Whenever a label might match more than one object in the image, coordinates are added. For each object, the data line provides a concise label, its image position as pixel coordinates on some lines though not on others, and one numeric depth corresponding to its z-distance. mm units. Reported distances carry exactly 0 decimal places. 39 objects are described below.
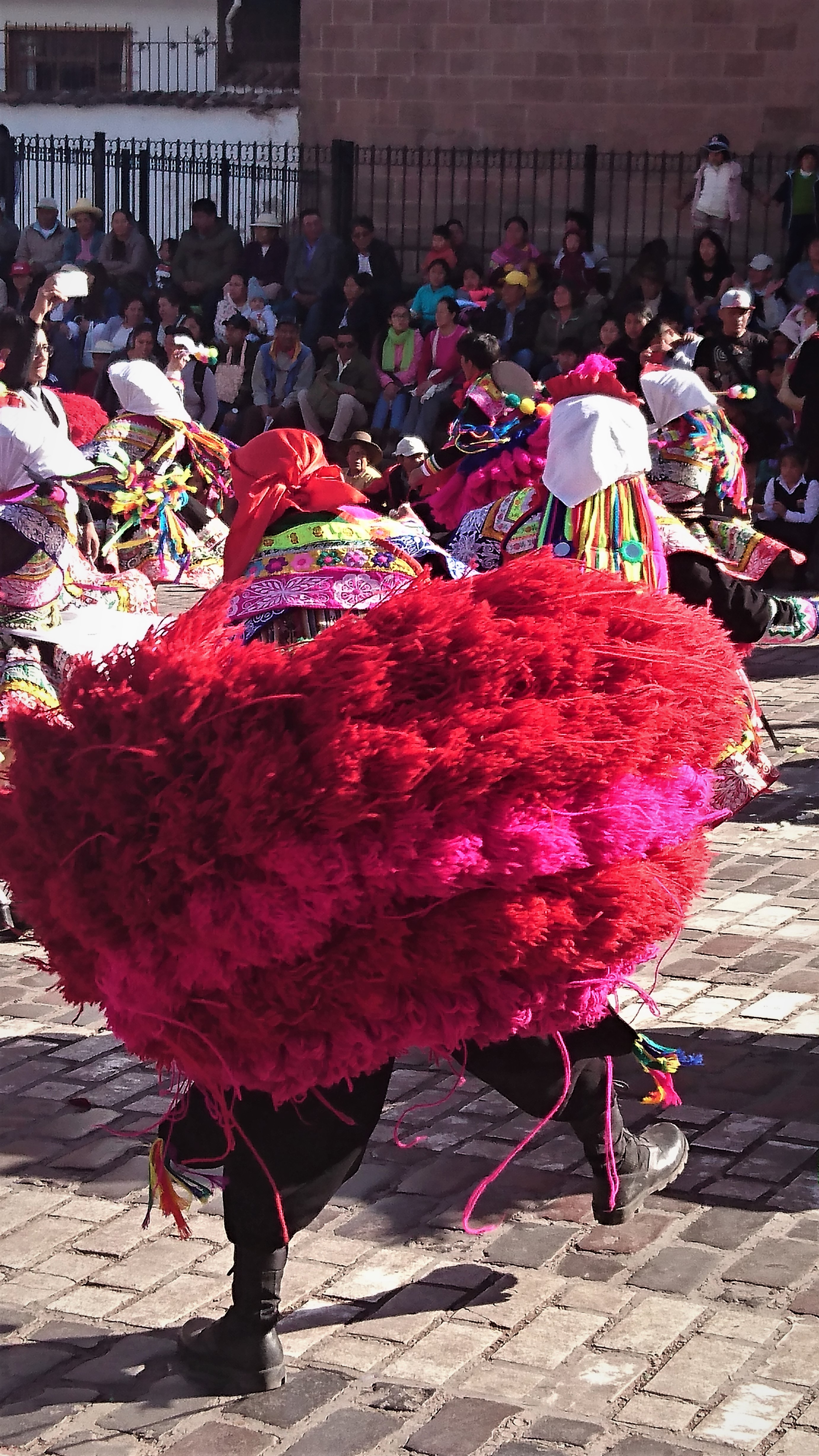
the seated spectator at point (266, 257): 18062
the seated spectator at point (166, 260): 18438
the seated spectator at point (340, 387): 15633
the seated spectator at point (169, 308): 17406
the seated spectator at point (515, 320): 15578
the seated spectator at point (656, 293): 15602
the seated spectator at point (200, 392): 16266
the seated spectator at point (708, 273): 15789
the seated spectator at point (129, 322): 17188
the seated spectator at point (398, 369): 15859
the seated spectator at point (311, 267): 17578
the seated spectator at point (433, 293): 16500
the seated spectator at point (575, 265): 16328
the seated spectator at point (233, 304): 17359
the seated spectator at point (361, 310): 16672
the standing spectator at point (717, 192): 17203
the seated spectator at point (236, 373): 16766
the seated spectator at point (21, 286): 17984
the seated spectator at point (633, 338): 13023
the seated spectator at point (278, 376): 16281
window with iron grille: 23109
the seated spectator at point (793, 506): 13578
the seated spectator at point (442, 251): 16844
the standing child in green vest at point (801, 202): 16016
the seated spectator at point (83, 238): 19062
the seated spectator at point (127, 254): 18453
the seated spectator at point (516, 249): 17016
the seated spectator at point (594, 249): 16266
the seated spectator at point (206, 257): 18094
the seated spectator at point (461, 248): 17250
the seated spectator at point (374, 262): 17109
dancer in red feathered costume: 3062
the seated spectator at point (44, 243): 19250
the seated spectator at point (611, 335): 14375
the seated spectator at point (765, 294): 15328
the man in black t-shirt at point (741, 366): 14000
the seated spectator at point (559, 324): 15492
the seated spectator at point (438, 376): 15406
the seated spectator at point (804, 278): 15195
